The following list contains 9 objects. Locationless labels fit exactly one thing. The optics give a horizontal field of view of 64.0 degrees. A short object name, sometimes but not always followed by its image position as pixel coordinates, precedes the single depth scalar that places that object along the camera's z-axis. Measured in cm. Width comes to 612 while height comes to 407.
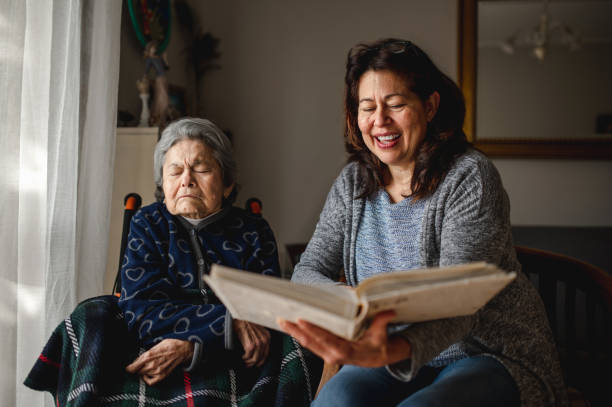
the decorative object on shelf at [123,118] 222
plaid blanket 118
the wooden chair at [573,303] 120
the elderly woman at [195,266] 123
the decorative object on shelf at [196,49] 301
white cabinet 202
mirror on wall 295
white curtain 137
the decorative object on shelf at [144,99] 222
